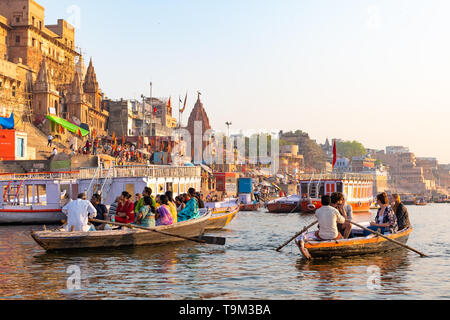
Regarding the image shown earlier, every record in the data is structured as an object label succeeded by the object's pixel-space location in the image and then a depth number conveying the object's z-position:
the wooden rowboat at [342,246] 17.72
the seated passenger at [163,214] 21.29
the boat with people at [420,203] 143.25
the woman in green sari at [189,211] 23.72
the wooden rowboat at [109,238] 19.22
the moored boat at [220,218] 31.59
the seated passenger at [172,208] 21.81
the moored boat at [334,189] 60.19
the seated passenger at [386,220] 19.48
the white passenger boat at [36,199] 35.75
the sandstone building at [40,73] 64.81
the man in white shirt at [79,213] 18.64
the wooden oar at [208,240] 21.89
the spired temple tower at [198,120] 122.69
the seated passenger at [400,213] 19.86
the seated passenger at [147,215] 20.36
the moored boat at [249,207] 68.56
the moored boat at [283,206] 62.35
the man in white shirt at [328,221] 17.05
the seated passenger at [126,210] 21.05
